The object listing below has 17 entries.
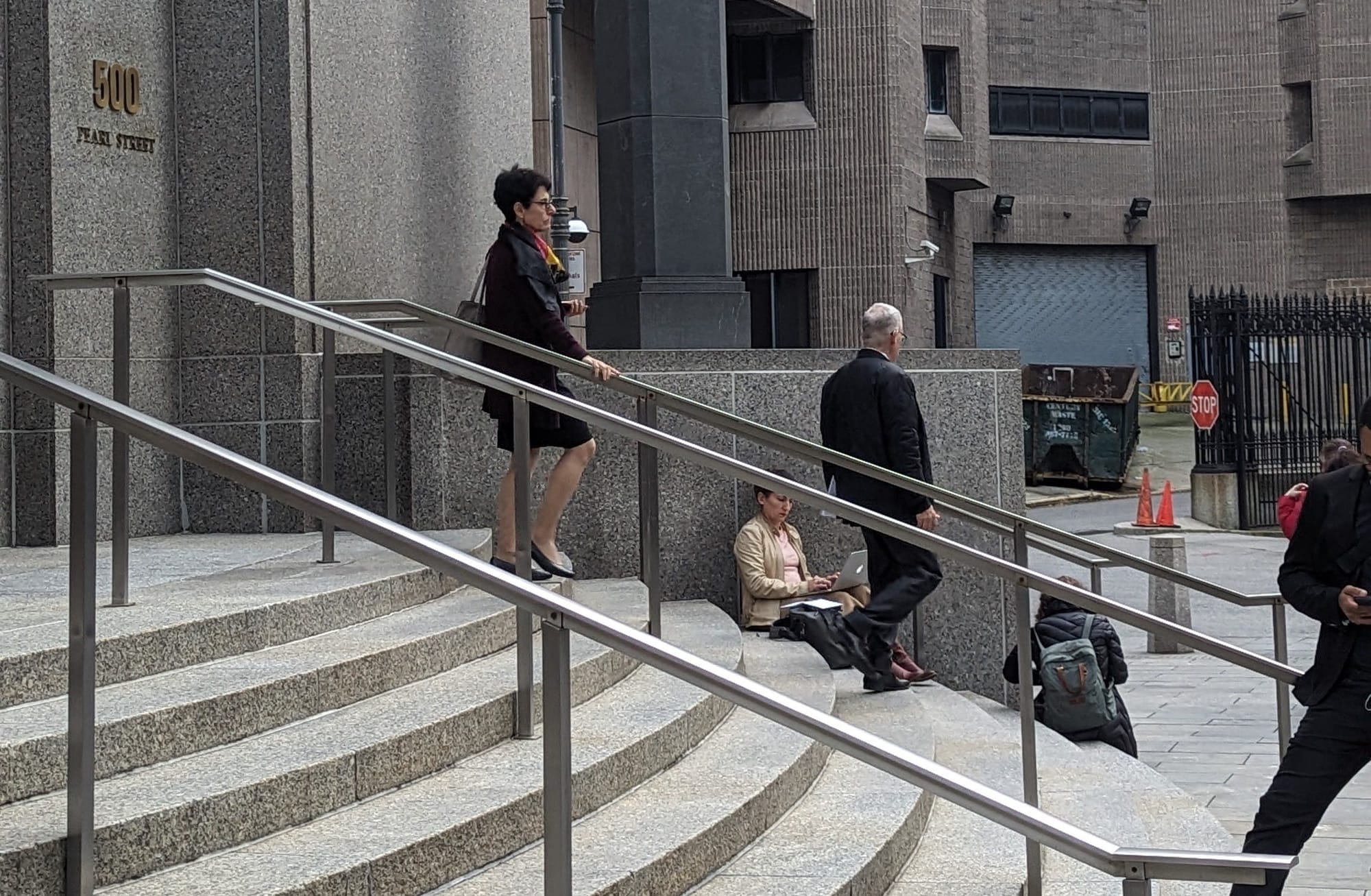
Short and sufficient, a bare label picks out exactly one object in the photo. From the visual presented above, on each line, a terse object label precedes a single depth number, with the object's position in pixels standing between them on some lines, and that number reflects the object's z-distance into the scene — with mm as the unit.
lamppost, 17766
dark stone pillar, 10734
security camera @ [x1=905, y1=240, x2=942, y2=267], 28158
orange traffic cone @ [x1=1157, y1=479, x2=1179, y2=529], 21203
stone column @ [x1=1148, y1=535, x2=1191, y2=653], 13344
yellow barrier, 38969
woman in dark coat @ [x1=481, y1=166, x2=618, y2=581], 7203
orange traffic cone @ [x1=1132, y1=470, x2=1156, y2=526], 21031
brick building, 38000
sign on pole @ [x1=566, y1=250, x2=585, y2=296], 17812
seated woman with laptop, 8570
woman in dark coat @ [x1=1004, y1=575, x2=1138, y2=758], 8289
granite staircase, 3850
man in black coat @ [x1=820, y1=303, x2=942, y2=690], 7613
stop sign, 22094
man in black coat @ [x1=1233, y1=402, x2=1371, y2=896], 5031
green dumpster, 27844
